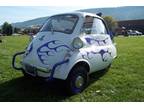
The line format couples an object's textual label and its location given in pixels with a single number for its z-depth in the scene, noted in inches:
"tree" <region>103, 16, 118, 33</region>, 1742.6
